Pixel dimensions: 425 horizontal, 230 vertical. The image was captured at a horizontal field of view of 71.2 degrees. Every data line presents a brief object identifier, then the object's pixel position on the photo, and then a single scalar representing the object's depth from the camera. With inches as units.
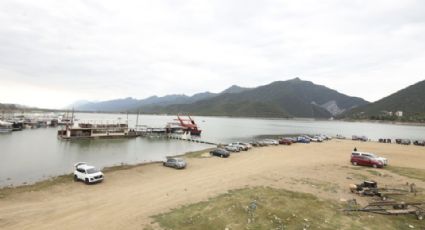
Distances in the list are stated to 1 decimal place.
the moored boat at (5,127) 4010.3
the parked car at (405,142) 3317.4
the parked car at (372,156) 1609.9
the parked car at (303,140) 3189.0
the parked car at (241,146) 2346.2
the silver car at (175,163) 1578.5
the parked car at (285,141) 2926.7
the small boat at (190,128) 4623.5
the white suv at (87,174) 1215.2
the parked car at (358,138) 3702.3
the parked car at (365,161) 1589.6
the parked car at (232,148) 2268.8
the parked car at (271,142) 2837.1
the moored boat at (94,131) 3577.8
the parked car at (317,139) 3350.4
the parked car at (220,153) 1985.7
